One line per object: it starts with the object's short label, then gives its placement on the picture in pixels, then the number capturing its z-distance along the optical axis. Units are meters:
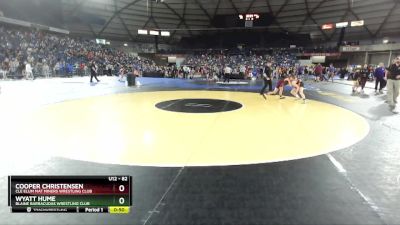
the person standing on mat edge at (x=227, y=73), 22.64
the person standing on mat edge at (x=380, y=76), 14.61
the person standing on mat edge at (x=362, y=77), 14.70
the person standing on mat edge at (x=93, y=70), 19.09
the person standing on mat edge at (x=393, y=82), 9.33
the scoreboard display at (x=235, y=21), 42.44
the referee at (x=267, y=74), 12.31
